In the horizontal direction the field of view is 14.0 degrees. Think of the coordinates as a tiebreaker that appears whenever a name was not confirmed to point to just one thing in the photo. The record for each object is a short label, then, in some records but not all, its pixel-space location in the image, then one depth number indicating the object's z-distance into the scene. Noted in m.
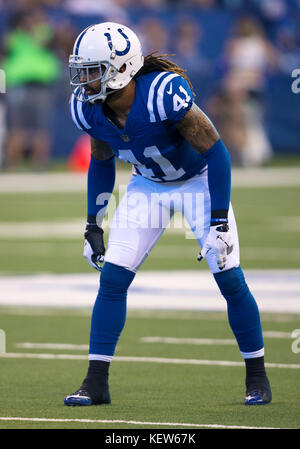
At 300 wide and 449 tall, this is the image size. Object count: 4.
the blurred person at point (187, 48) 23.62
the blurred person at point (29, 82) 20.80
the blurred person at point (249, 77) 22.41
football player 6.02
